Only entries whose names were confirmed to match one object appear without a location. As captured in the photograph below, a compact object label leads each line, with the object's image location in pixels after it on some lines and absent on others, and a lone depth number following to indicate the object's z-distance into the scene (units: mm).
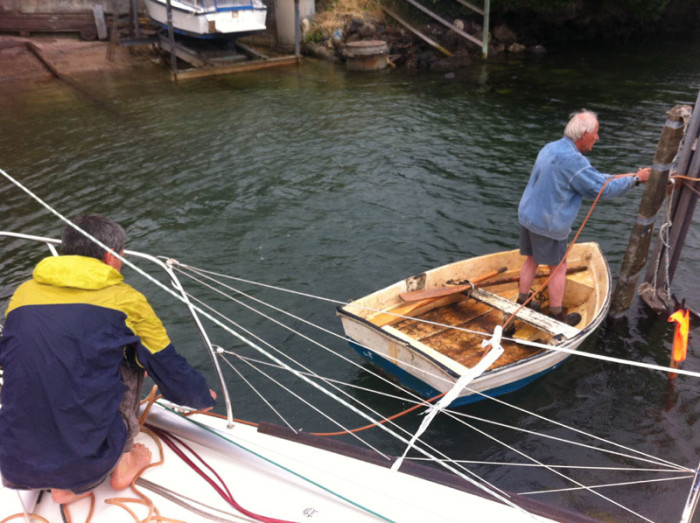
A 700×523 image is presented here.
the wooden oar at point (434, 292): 6379
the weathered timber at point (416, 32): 22812
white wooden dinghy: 5348
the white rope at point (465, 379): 3074
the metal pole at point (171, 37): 19095
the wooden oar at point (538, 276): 7109
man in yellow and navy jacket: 2643
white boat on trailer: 20062
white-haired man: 5555
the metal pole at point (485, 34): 22297
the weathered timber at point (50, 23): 20547
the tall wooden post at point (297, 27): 21531
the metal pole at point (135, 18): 21766
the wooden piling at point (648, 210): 5809
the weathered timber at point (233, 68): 19578
